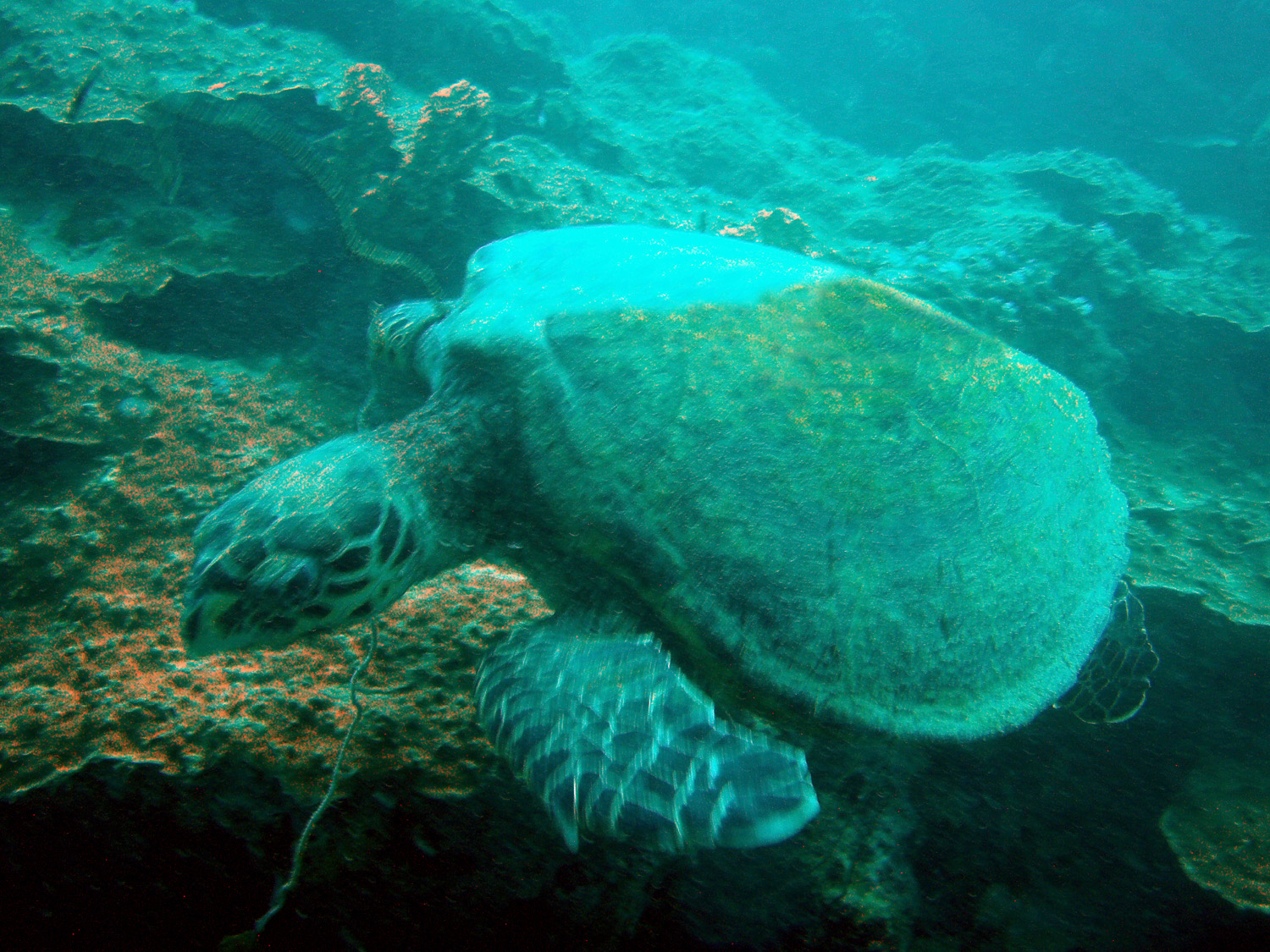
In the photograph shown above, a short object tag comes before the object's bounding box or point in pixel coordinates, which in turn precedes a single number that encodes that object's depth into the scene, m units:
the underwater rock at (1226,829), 1.26
